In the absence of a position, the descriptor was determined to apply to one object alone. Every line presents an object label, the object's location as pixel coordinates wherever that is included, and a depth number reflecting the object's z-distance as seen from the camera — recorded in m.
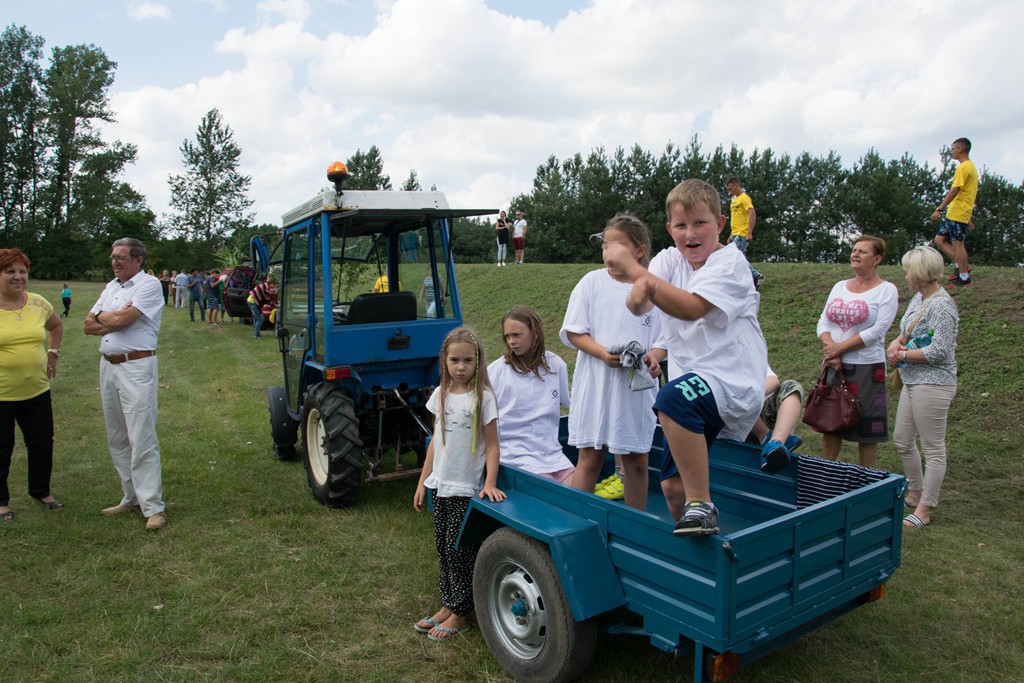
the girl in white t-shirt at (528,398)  3.67
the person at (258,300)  16.55
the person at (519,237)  20.44
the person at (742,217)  11.39
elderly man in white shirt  4.62
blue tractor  5.04
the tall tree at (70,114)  53.75
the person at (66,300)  21.58
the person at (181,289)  25.44
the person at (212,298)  20.70
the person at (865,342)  4.46
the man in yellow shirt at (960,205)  7.89
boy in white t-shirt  2.37
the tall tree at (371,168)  63.51
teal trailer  2.29
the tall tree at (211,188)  60.59
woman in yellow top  4.68
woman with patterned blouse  4.48
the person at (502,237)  20.09
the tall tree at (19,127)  52.84
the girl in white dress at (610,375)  3.14
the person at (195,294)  21.91
